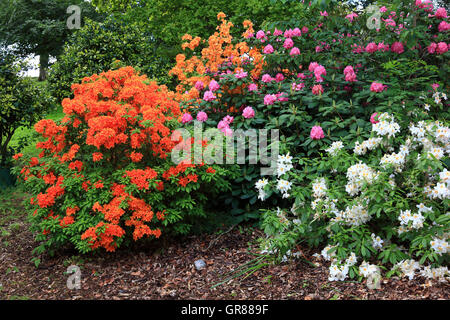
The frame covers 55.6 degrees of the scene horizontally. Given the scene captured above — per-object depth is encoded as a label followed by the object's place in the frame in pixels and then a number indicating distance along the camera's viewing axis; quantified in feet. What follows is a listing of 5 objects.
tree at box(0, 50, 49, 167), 20.31
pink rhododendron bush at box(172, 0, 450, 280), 10.02
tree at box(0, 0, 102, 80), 55.26
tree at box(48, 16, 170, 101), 24.50
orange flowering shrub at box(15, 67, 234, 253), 11.37
